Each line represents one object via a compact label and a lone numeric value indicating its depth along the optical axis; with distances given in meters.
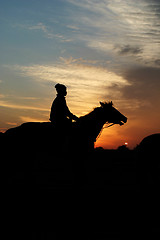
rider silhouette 8.30
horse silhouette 7.65
